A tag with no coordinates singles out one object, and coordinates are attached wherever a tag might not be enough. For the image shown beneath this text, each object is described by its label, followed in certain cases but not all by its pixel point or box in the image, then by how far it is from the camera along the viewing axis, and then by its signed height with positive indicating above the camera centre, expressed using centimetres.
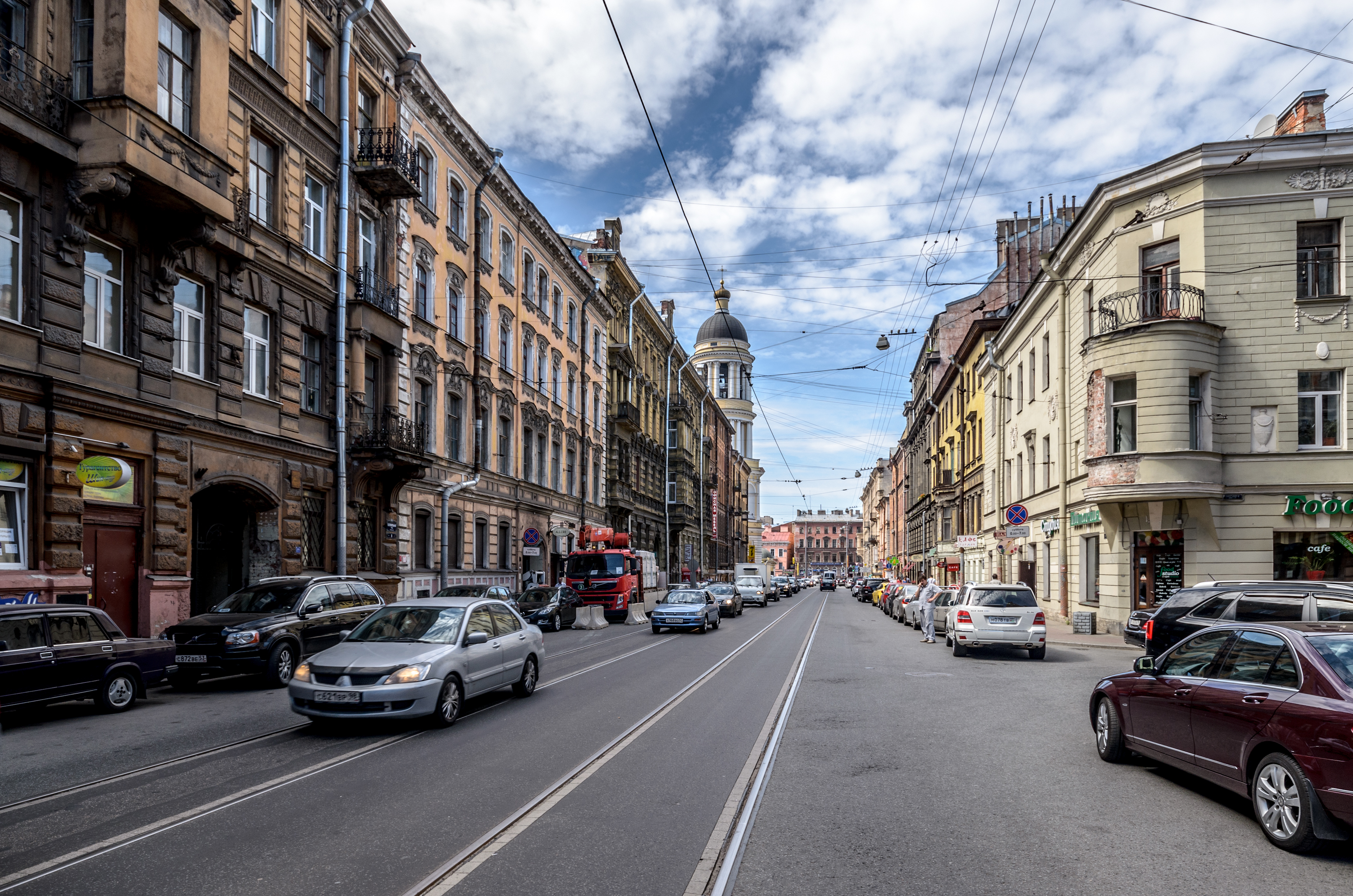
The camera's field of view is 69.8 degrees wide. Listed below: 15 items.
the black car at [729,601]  4047 -457
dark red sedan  598 -158
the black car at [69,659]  1088 -207
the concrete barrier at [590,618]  3084 -408
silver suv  1941 -258
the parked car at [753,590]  5481 -563
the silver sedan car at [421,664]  1008 -195
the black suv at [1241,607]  1352 -168
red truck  3450 -312
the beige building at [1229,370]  2330 +305
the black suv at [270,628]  1402 -213
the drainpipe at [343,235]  2344 +628
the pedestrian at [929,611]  2477 -316
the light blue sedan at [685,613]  2764 -351
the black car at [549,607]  2852 -350
